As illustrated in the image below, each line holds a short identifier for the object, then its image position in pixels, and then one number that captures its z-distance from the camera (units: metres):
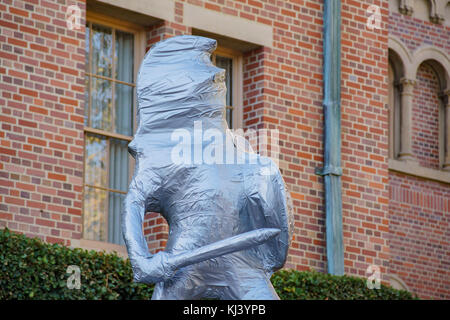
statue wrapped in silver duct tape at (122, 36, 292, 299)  6.85
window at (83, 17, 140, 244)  11.21
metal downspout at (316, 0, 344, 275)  12.30
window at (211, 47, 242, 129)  12.38
